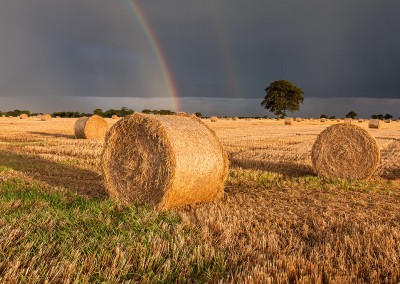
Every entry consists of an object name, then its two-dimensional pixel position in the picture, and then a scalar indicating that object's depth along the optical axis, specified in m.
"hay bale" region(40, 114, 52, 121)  44.17
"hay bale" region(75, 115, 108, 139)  21.97
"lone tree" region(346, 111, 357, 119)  87.08
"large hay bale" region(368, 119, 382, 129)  37.88
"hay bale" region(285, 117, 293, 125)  46.48
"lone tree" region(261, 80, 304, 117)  74.56
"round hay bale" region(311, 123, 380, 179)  11.15
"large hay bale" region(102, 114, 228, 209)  7.41
